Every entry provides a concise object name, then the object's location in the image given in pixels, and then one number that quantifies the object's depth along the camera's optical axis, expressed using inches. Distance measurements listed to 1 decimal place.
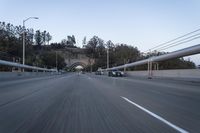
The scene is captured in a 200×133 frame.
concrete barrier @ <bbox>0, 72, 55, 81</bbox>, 856.7
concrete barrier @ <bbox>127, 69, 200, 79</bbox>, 686.7
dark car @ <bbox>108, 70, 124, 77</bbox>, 1263.6
